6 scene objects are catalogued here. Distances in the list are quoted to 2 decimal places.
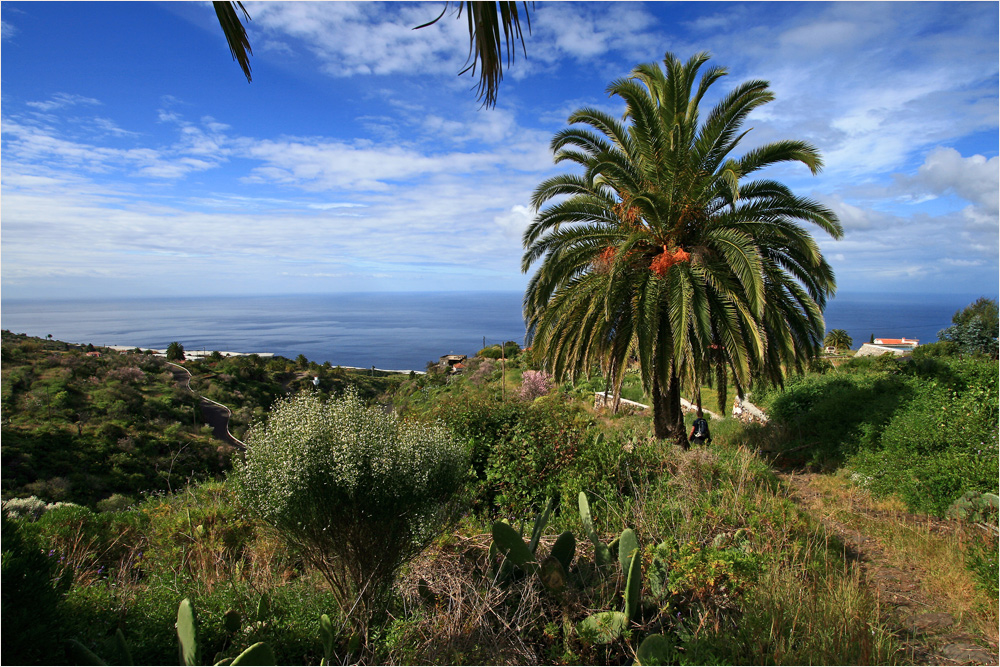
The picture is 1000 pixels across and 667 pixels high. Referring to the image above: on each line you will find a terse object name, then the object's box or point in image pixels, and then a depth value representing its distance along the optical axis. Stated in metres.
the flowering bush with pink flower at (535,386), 18.70
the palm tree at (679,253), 8.96
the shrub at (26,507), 7.09
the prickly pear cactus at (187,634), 3.32
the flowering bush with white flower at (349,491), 4.32
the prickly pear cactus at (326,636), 3.91
